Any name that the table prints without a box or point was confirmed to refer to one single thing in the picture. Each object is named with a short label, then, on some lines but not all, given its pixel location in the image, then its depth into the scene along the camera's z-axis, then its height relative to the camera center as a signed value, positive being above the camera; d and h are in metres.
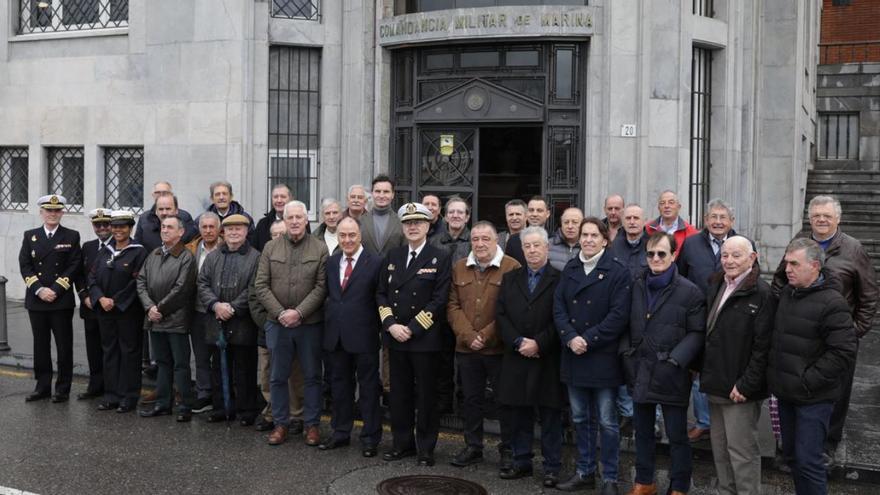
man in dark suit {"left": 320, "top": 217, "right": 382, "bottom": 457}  8.02 -0.88
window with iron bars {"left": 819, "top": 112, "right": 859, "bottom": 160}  23.94 +2.34
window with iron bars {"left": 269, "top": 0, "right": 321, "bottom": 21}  14.55 +3.24
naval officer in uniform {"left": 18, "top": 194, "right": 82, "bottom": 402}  9.68 -0.67
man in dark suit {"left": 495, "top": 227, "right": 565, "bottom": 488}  7.20 -0.92
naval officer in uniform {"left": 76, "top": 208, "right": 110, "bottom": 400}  9.69 -1.12
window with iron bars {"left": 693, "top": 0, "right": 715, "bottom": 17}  14.00 +3.25
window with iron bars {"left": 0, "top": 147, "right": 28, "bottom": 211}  17.00 +0.73
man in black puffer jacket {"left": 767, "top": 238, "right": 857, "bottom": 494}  5.88 -0.76
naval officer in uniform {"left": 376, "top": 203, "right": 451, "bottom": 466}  7.70 -0.81
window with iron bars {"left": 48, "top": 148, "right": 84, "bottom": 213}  16.33 +0.77
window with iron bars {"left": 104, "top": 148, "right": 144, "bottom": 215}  15.60 +0.68
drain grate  6.99 -1.93
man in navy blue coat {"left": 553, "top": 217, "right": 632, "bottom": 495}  6.89 -0.77
